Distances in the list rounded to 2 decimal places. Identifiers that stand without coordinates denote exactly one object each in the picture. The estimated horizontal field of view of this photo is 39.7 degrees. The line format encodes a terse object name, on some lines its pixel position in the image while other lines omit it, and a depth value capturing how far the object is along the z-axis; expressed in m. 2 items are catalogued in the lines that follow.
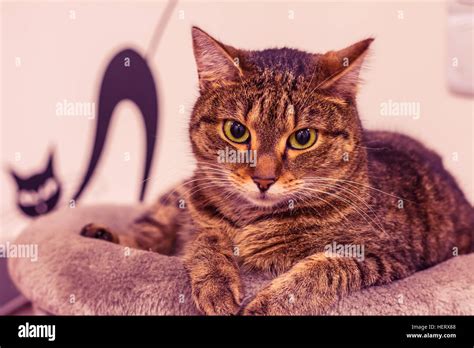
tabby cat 0.37
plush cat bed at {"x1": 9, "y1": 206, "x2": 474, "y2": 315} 0.38
